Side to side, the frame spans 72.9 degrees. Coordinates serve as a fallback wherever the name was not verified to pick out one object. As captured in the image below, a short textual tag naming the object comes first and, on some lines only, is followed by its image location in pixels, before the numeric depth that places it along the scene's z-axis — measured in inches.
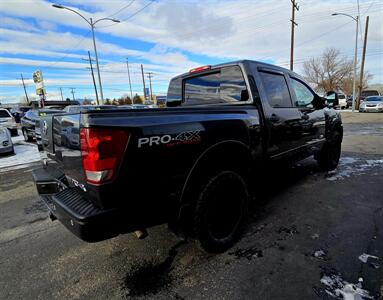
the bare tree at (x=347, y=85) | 1918.2
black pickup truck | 73.5
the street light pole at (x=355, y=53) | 928.5
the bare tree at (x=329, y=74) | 1870.1
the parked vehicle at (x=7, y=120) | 532.5
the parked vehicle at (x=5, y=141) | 361.5
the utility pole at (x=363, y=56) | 1036.2
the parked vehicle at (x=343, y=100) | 1185.6
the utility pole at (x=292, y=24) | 917.8
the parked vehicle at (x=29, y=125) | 482.3
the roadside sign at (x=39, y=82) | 786.2
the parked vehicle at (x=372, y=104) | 867.4
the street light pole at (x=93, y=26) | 637.4
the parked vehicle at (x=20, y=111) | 1007.1
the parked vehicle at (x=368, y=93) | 1255.0
